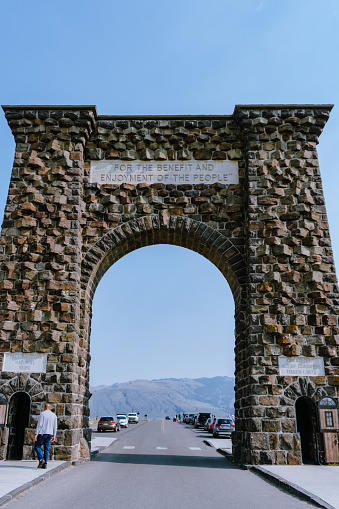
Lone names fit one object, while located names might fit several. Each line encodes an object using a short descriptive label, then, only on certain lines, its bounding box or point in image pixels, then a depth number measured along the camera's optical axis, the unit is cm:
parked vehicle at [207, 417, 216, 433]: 3396
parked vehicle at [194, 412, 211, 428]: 4419
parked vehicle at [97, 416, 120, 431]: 3459
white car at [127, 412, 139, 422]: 6293
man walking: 1119
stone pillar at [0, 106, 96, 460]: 1305
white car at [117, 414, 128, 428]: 4569
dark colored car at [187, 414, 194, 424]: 5664
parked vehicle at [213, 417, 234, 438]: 2878
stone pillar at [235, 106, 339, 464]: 1266
